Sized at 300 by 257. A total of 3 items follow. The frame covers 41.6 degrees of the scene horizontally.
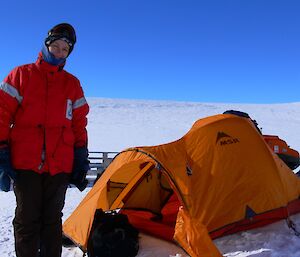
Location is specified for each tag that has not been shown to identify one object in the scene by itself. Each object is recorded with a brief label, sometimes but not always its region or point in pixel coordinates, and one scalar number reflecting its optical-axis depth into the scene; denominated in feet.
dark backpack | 14.49
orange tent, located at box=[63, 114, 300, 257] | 15.06
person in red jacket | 9.88
